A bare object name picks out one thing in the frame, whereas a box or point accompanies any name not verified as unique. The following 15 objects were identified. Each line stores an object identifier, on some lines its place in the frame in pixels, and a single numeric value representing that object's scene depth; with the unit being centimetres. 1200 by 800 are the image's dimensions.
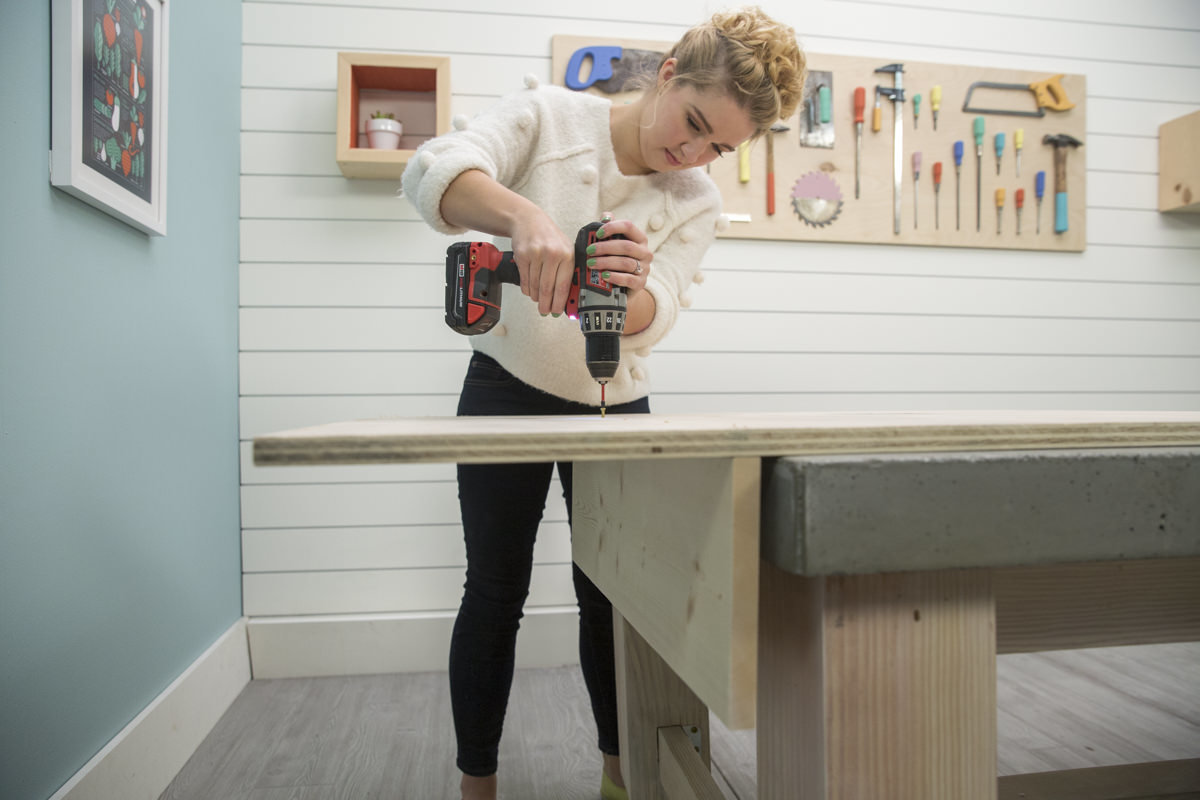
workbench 52
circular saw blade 211
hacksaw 220
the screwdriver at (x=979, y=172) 215
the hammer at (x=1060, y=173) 221
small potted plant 185
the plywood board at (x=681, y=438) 50
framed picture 106
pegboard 209
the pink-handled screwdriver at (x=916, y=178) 214
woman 111
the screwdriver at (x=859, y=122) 210
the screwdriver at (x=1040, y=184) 220
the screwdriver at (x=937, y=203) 216
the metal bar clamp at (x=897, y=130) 212
